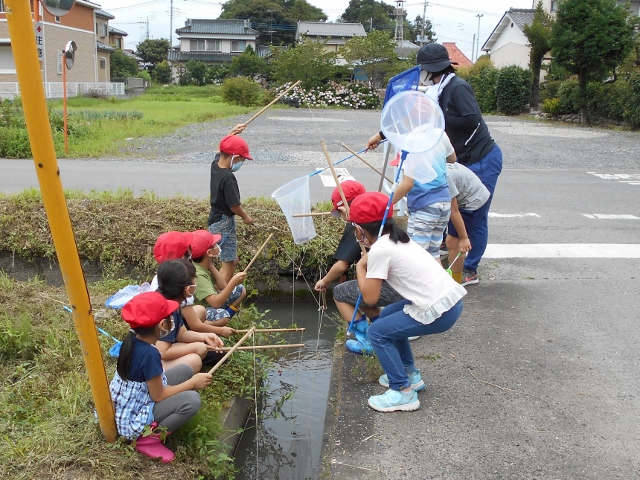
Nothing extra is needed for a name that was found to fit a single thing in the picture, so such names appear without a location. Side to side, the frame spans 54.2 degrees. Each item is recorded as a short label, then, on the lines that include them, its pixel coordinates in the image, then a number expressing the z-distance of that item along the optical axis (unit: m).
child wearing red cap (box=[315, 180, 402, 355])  4.35
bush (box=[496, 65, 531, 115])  32.97
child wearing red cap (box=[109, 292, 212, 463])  3.06
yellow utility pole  2.43
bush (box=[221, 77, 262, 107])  33.00
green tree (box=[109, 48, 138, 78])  53.22
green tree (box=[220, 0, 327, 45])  67.44
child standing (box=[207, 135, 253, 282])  5.12
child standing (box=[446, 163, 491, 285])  4.93
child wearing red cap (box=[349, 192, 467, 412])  3.51
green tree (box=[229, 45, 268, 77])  48.12
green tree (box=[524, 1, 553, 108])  31.47
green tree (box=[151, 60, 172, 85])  59.31
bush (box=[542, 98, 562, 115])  28.73
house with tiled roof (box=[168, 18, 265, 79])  66.44
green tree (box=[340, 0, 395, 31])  74.62
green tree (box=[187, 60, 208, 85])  54.47
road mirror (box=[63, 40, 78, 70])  12.50
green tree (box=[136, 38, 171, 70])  69.88
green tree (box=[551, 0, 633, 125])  22.66
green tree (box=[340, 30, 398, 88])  40.38
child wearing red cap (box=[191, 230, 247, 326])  4.31
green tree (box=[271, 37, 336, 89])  36.56
